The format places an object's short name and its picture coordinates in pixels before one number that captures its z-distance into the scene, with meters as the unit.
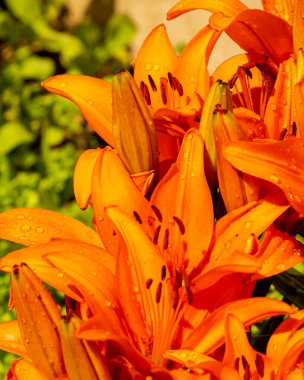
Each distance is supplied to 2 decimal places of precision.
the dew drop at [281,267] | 0.93
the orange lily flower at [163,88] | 1.00
